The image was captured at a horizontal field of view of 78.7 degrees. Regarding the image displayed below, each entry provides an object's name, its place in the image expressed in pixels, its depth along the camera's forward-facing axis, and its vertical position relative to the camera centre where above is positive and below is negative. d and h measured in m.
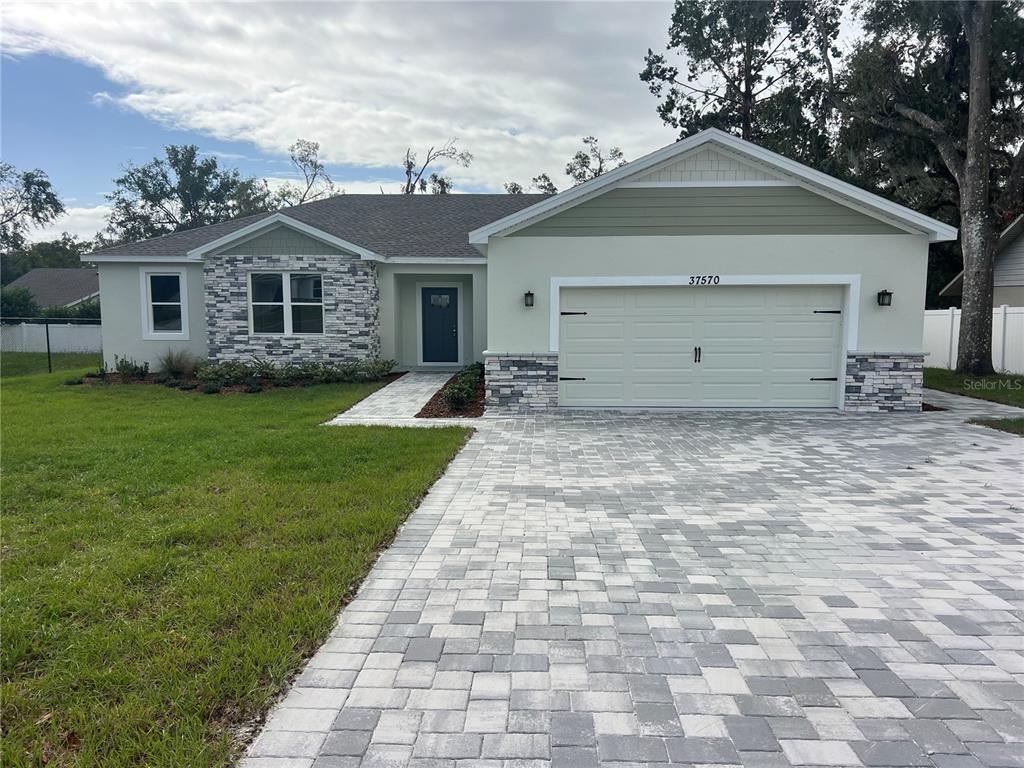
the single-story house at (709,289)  10.27 +0.67
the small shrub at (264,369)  14.27 -1.00
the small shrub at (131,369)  15.27 -1.11
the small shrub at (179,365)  14.95 -0.96
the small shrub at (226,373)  13.80 -1.06
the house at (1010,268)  19.02 +1.99
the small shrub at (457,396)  10.72 -1.20
